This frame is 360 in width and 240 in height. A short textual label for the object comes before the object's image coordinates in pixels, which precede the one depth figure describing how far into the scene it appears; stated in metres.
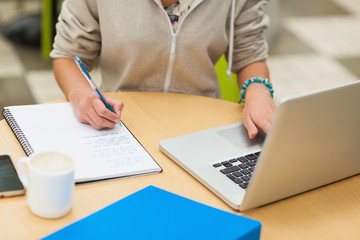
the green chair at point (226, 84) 1.83
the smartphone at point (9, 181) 1.09
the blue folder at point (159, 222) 0.97
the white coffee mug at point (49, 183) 0.99
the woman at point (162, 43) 1.55
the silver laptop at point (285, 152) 0.99
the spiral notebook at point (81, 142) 1.19
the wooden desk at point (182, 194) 1.05
